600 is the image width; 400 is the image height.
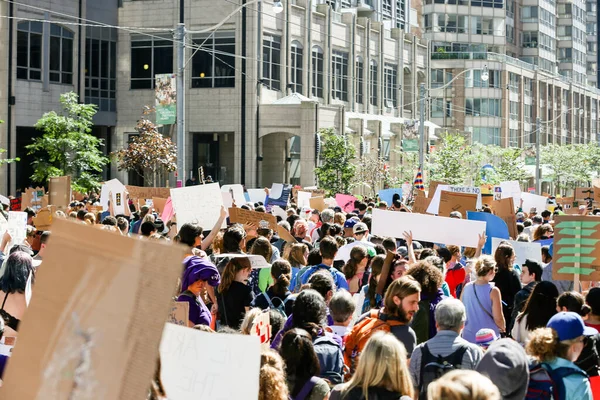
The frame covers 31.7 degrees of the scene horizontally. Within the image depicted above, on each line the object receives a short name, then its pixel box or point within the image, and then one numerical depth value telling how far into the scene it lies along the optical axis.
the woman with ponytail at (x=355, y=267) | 10.80
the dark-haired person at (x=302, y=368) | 6.22
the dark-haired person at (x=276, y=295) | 9.35
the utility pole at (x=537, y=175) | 61.98
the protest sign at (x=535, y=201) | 30.20
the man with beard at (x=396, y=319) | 7.62
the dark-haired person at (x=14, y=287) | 7.89
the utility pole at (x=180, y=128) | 24.92
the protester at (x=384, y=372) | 5.53
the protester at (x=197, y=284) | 8.51
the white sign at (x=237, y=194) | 21.47
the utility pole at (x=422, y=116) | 43.25
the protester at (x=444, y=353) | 6.66
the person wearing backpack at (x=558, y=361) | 6.17
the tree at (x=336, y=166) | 44.84
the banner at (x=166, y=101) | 28.22
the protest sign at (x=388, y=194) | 28.40
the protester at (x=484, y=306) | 9.73
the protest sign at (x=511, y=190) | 28.94
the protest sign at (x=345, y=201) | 26.95
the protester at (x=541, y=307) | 8.20
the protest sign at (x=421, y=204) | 21.41
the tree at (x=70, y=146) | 40.16
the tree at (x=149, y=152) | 45.59
